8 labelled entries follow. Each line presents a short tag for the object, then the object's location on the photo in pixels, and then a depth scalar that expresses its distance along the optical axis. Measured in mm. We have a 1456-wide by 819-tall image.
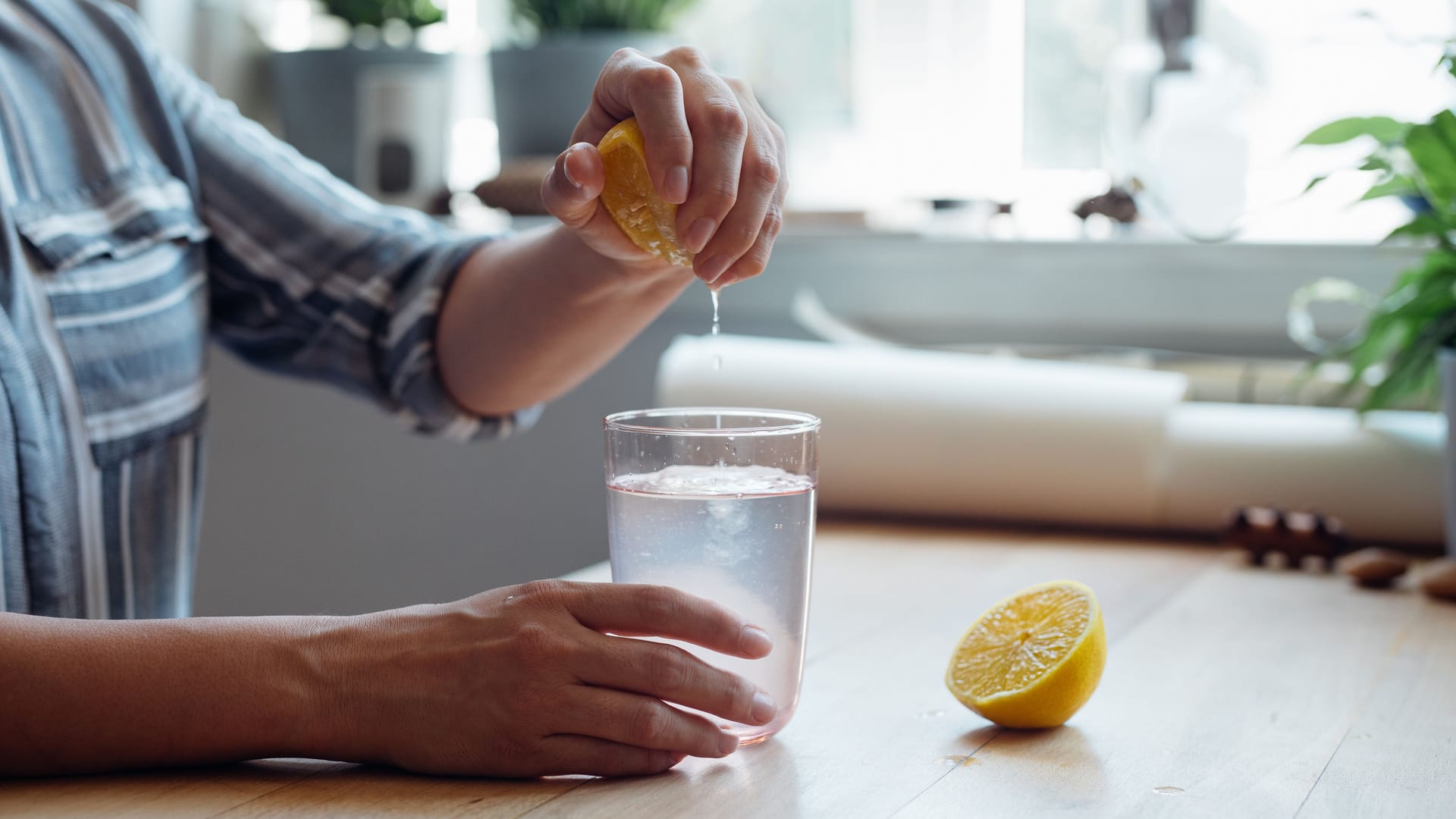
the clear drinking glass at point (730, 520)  697
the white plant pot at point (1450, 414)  1136
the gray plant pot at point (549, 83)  2002
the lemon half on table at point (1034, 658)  731
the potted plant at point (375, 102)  2076
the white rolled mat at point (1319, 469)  1244
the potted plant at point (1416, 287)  1109
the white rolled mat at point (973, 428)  1303
